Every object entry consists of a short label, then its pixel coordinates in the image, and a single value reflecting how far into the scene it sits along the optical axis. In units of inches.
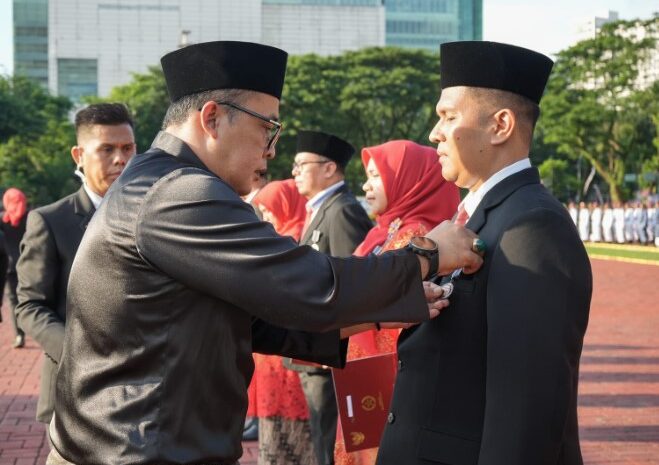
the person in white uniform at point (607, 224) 1515.7
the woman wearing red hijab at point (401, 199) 193.0
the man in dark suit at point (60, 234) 157.2
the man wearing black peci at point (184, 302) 92.0
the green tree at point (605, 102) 1796.3
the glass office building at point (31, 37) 4628.4
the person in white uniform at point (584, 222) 1611.7
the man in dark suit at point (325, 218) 223.0
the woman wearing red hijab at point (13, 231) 489.1
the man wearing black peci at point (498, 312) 96.5
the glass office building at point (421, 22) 5014.8
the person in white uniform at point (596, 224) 1557.6
